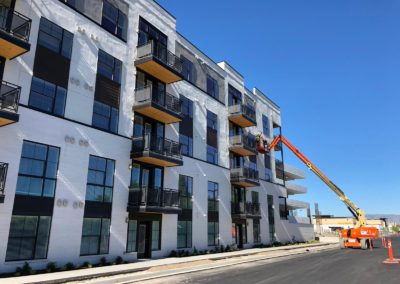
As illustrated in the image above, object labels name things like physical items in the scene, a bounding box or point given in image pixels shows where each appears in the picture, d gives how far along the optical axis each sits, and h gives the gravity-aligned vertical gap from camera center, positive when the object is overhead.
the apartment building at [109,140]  15.80 +5.09
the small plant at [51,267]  15.52 -2.17
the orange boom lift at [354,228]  34.07 -0.34
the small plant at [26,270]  14.56 -2.18
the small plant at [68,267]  16.08 -2.23
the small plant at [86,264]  17.10 -2.24
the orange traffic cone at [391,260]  20.88 -2.35
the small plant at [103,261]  18.15 -2.21
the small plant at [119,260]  19.06 -2.21
